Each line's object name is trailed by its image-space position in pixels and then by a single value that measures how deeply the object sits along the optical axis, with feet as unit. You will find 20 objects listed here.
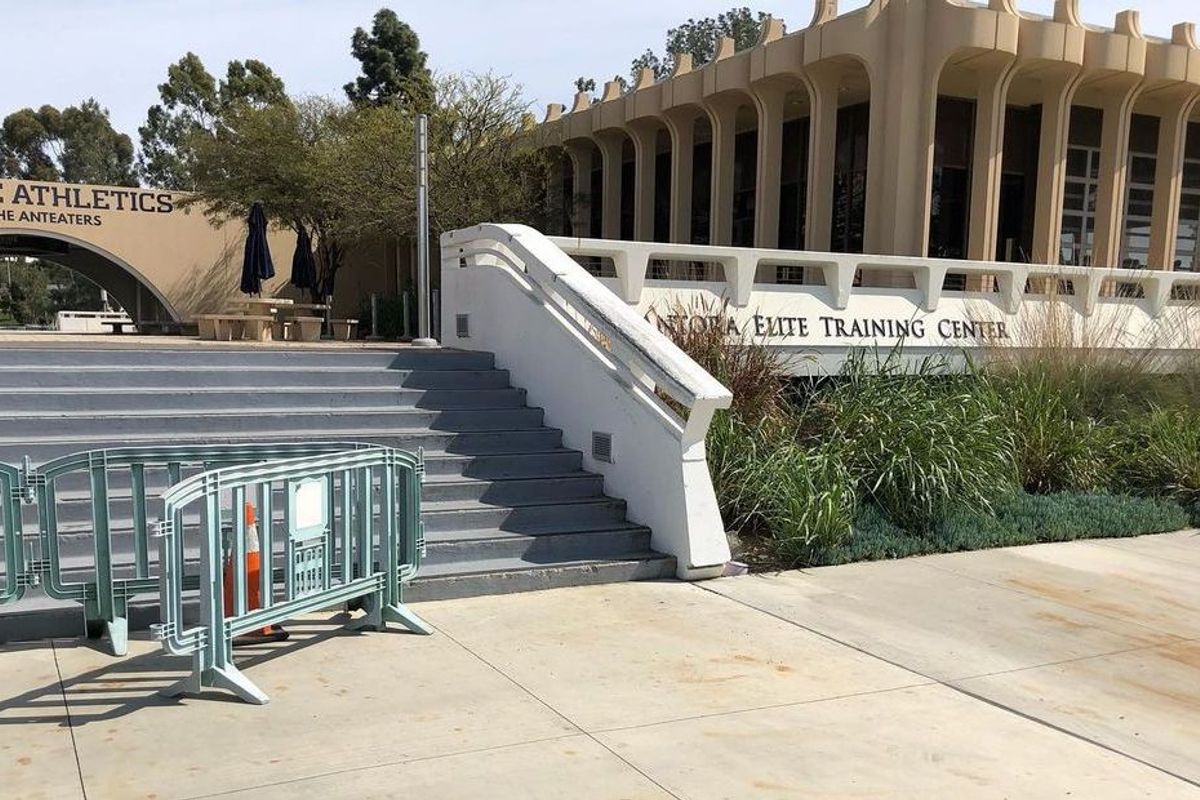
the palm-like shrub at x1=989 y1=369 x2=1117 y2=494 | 34.09
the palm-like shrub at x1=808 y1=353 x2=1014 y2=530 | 28.71
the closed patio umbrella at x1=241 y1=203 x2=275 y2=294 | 61.16
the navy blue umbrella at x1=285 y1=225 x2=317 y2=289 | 71.56
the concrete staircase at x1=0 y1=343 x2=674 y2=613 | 23.09
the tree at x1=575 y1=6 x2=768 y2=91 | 233.96
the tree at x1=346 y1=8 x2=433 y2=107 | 132.26
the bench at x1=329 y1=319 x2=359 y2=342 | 82.34
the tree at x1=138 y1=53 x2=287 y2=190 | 175.11
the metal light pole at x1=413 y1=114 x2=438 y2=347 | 46.03
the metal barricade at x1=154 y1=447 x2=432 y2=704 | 15.11
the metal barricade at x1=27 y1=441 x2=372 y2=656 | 17.39
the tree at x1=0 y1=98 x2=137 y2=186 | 242.99
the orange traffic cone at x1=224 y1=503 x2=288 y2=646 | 17.24
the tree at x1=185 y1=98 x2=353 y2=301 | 83.92
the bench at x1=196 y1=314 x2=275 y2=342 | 52.11
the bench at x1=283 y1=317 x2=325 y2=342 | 57.47
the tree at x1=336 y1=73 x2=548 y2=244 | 72.59
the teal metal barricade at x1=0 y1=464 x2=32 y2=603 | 16.85
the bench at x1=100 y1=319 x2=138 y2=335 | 90.70
